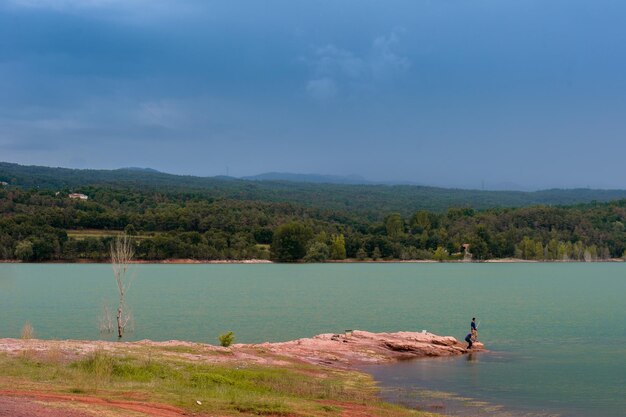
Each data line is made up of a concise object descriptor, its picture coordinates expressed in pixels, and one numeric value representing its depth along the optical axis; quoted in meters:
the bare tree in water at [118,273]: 43.54
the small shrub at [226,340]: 36.59
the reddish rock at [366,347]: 36.28
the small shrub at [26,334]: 32.27
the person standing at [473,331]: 41.50
